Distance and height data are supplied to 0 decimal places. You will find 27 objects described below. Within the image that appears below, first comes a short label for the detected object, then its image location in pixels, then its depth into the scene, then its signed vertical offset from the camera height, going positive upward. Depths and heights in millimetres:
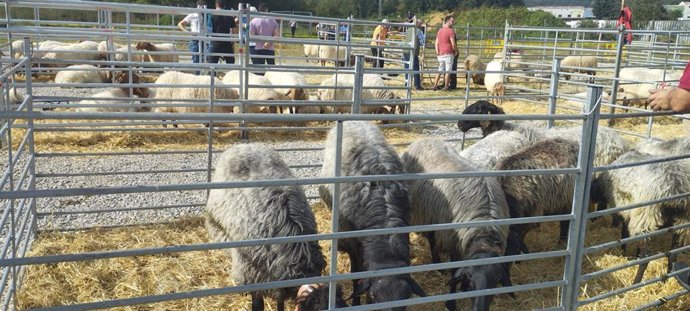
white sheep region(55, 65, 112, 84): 13000 -1091
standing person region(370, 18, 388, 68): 17375 +297
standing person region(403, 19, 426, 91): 17531 -708
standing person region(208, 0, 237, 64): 13266 +194
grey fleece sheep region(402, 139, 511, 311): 4305 -1432
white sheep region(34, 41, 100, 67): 16673 -542
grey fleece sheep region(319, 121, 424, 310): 3875 -1375
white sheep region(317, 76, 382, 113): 11984 -1174
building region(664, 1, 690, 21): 88944 +7867
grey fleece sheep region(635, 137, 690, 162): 6266 -1064
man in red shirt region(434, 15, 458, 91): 16344 +37
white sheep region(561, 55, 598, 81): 19206 -344
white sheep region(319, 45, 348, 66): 20984 -392
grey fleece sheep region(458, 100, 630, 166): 6590 -1028
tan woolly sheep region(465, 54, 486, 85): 19047 -616
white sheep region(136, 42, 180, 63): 16109 -458
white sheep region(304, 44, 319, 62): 23438 -447
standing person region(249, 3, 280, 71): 12461 +190
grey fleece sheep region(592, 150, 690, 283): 5188 -1349
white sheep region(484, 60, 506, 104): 15401 -986
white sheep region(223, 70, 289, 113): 10984 -1050
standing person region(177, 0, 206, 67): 12915 +265
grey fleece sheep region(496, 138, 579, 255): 5461 -1350
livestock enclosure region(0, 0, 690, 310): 2986 -1811
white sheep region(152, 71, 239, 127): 10273 -1052
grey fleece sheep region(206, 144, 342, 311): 3959 -1431
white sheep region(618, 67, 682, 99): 14453 -610
